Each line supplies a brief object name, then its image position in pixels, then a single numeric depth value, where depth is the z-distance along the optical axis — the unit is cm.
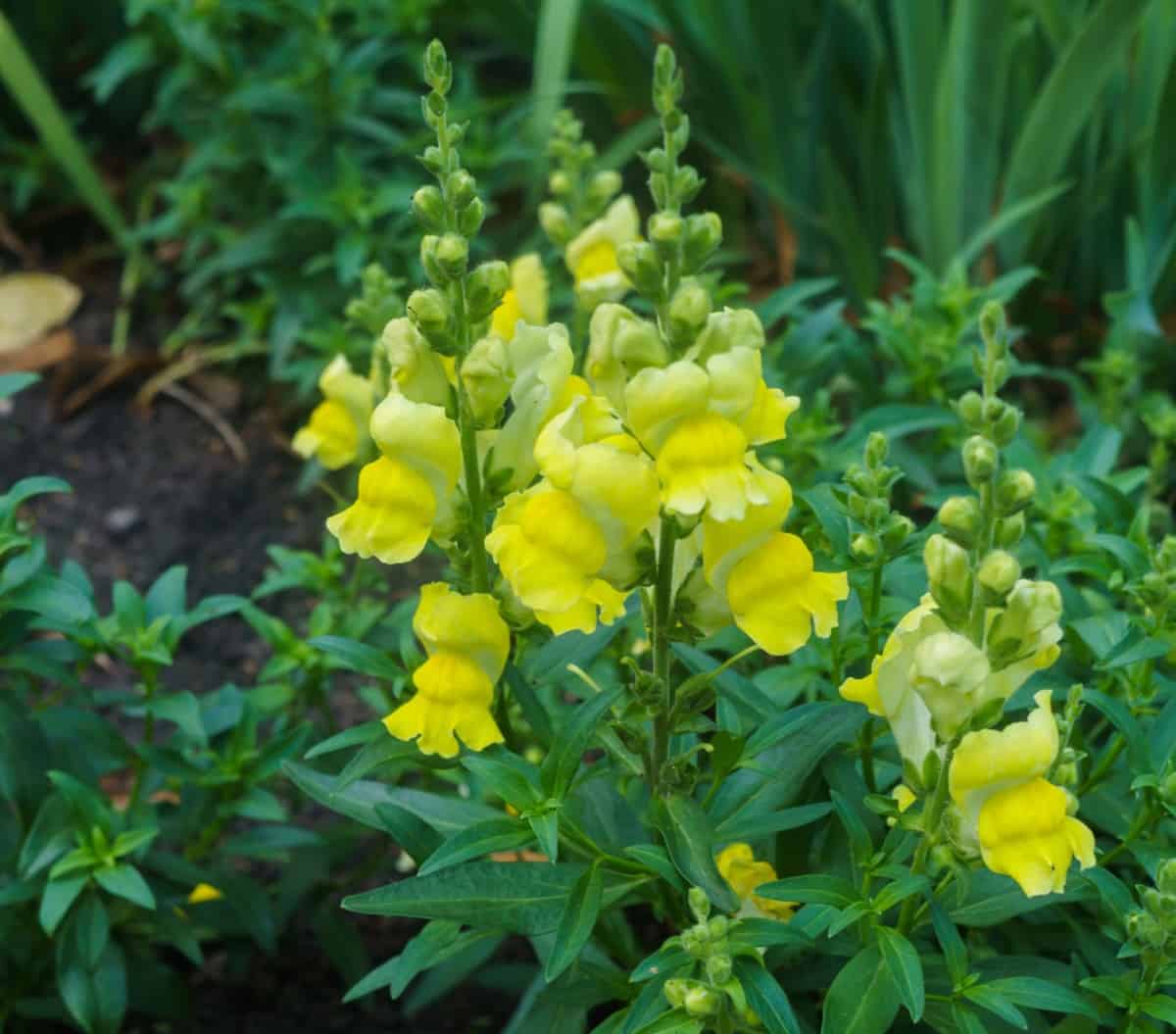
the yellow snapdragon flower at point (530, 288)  107
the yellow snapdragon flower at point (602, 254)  107
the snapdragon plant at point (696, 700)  87
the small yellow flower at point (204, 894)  107
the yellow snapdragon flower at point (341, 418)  105
